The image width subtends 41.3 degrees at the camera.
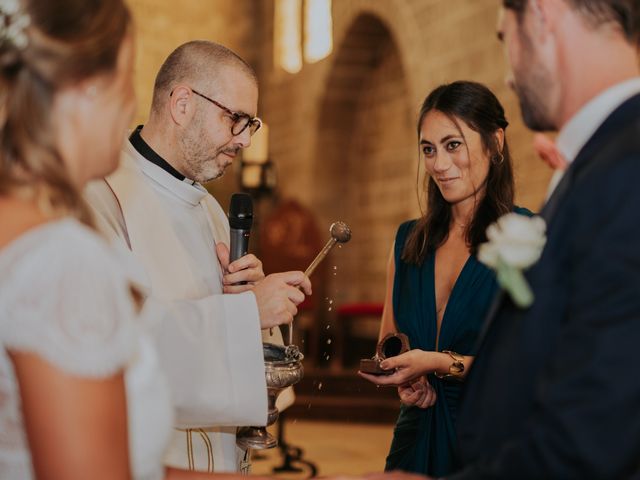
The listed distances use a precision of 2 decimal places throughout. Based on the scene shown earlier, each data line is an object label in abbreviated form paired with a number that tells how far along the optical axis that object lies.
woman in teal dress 2.74
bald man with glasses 2.24
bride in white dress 1.21
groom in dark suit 1.23
